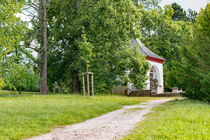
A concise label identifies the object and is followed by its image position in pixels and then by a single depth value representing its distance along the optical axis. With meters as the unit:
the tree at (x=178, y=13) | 57.50
